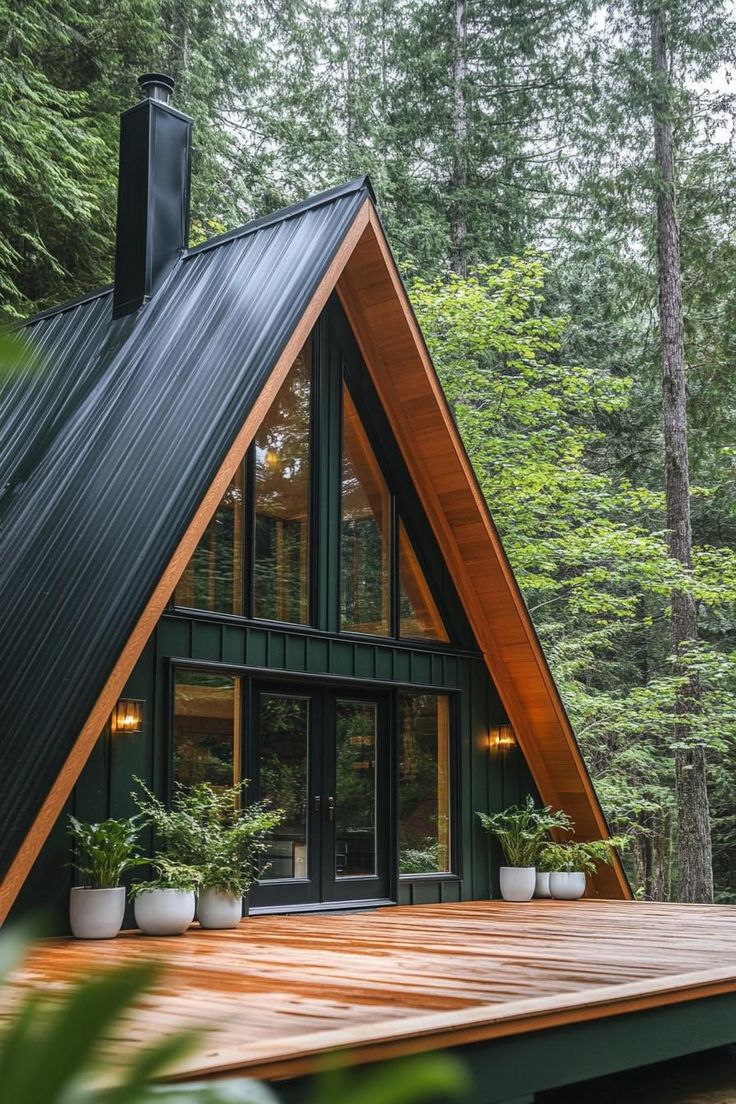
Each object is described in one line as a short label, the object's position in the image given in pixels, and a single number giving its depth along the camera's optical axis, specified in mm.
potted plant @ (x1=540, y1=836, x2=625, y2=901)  10617
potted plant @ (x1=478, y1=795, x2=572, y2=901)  10508
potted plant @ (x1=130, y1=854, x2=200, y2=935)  7539
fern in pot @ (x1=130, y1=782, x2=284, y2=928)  7789
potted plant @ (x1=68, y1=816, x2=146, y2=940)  7340
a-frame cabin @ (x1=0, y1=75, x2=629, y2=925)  7160
